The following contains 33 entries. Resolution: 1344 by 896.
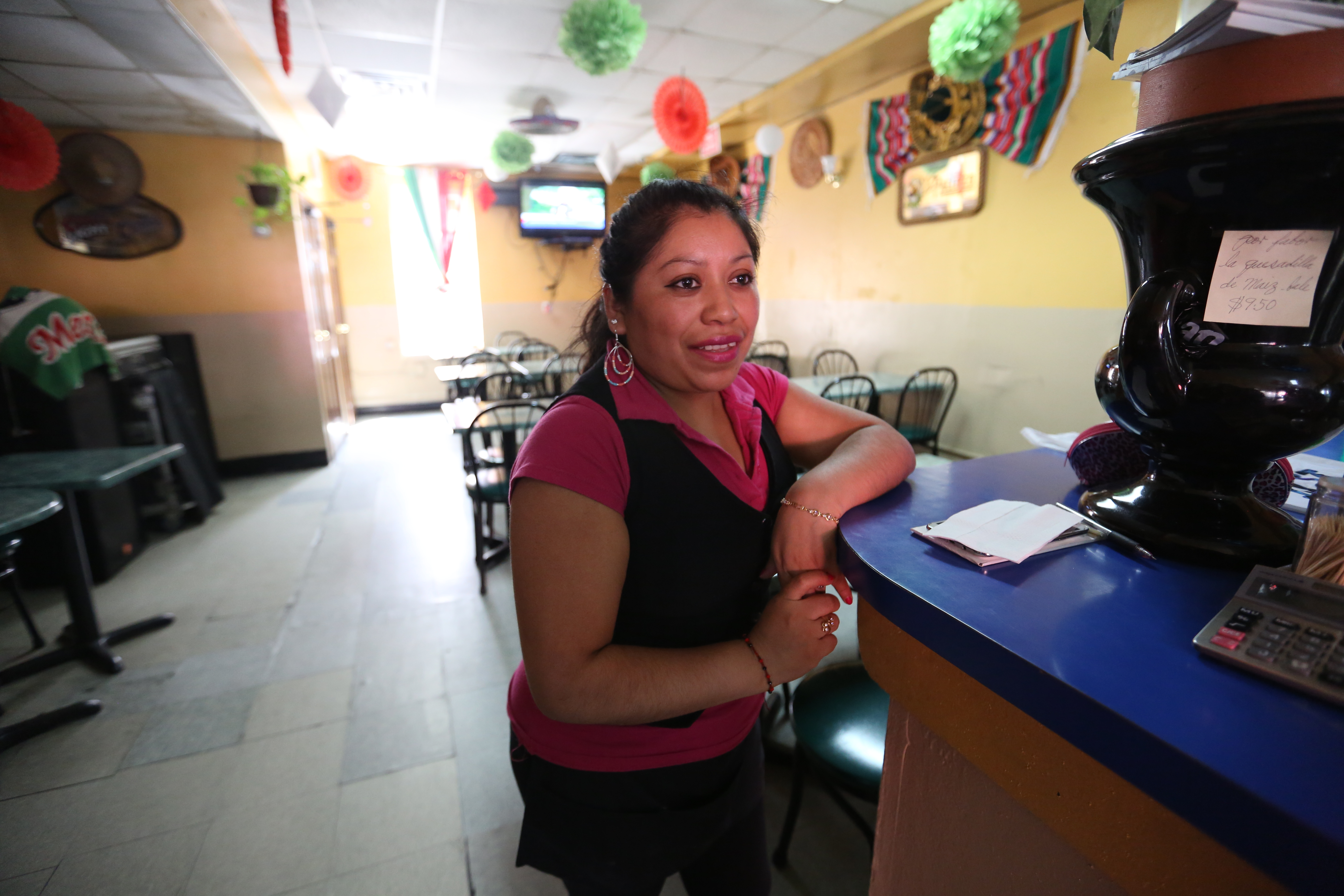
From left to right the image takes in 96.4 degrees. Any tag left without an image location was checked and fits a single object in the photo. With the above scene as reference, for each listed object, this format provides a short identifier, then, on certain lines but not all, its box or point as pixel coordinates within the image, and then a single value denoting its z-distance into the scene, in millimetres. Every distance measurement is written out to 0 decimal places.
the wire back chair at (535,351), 7164
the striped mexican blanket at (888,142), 4535
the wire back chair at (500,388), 4715
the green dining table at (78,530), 2264
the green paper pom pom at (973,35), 3021
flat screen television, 7535
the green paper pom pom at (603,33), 3027
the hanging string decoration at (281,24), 2301
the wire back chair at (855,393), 3818
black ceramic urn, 480
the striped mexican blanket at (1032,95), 3422
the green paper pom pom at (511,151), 5676
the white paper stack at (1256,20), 439
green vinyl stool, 1260
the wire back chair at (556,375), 5129
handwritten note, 500
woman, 728
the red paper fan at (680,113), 3883
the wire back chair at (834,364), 5520
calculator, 382
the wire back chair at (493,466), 3195
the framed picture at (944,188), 4051
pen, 590
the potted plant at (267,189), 4660
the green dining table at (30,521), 1832
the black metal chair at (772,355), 5602
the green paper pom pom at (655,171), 6578
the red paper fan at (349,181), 6309
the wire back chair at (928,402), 4312
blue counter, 316
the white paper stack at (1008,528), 579
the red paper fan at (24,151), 2877
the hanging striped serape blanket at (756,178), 6406
